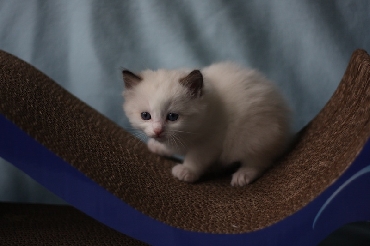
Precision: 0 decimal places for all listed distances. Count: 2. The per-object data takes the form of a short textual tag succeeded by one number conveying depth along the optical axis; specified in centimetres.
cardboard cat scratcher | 63
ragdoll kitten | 74
